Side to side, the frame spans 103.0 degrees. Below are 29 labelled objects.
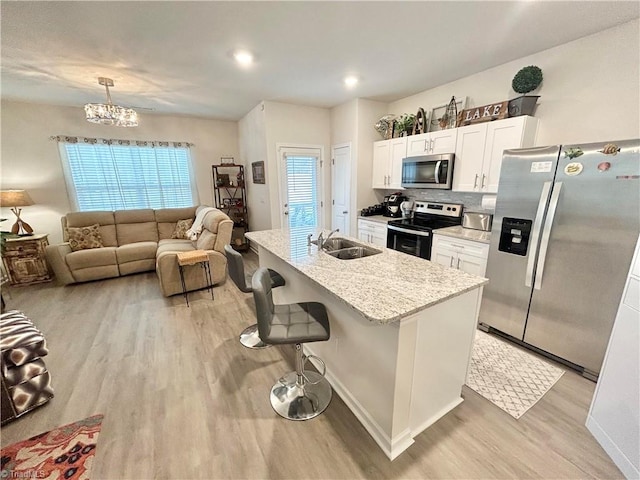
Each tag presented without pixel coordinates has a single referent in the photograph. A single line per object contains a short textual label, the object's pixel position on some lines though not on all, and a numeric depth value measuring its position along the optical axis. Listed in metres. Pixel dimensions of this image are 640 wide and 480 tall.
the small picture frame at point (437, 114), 3.15
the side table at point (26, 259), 3.64
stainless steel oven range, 3.08
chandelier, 2.81
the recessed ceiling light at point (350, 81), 3.10
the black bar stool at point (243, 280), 2.13
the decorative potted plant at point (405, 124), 3.59
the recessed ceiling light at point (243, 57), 2.43
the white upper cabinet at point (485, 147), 2.48
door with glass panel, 4.37
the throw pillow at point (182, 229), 4.62
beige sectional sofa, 3.51
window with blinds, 4.36
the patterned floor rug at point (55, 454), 1.35
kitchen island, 1.28
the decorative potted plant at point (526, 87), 2.39
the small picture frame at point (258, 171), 4.44
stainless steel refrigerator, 1.73
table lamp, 3.56
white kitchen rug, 1.77
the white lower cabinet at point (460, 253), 2.56
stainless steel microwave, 3.05
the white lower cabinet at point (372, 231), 3.72
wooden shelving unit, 5.45
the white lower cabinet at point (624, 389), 1.29
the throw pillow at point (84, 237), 3.93
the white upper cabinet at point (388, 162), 3.69
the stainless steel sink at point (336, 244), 2.38
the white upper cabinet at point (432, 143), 3.03
